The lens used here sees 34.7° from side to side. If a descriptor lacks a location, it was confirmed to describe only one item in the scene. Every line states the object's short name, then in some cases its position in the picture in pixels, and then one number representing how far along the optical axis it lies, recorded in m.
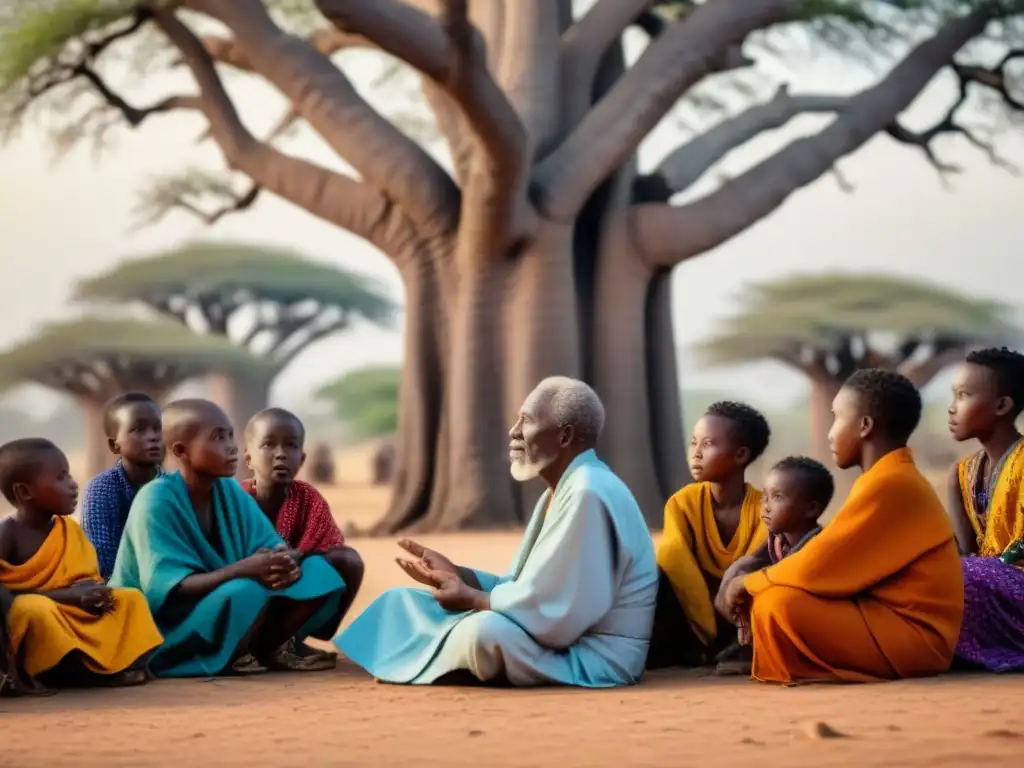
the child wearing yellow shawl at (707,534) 6.25
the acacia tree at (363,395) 39.25
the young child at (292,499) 6.51
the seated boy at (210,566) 6.07
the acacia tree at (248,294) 33.28
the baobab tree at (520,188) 14.21
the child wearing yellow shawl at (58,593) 5.67
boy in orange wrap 5.55
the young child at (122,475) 6.56
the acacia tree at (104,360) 29.95
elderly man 5.59
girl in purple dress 5.97
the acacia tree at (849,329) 31.38
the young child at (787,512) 5.95
